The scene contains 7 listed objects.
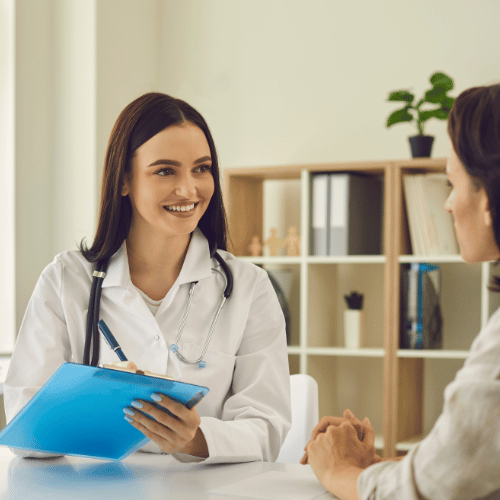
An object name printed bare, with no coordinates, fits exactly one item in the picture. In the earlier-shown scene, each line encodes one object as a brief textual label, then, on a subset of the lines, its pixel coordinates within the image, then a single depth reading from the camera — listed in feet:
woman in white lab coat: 4.79
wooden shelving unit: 9.39
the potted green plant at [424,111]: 9.20
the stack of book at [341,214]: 9.70
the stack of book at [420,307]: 9.39
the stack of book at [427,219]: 9.37
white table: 3.48
